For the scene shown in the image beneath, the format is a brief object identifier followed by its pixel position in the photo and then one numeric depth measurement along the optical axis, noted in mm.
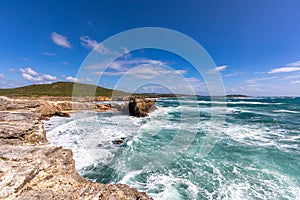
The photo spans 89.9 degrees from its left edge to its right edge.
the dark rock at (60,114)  31359
